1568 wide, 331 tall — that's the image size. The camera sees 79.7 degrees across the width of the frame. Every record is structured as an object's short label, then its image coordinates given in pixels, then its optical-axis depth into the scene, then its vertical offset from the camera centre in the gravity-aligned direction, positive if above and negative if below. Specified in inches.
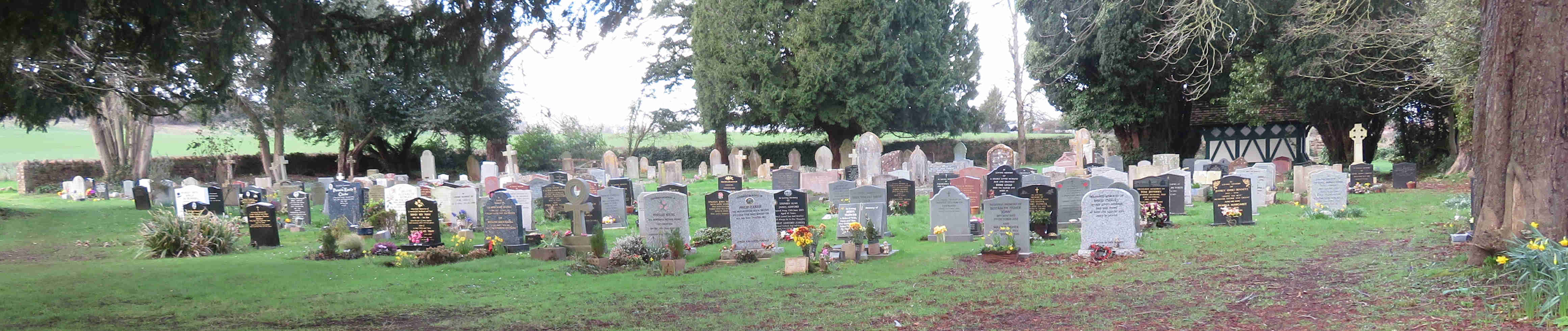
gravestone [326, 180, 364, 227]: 637.3 -11.1
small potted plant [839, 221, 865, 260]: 406.9 -33.1
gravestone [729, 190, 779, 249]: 451.8 -24.6
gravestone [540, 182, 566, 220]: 652.1 -14.6
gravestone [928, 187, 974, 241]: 476.4 -24.1
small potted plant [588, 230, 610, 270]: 414.6 -30.9
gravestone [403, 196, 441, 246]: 491.2 -18.4
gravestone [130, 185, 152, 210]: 788.0 -2.5
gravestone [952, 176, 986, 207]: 624.7 -16.7
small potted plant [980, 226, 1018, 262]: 397.1 -37.2
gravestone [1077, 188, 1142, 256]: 398.6 -27.3
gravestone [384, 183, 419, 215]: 615.6 -6.8
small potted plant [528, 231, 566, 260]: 445.1 -34.7
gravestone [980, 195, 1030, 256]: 416.5 -25.3
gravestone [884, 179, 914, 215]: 635.5 -21.3
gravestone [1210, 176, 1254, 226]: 523.5 -24.1
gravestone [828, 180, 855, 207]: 655.8 -17.0
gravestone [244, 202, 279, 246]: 527.2 -18.7
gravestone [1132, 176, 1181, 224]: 524.1 -19.2
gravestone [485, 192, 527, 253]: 485.1 -20.4
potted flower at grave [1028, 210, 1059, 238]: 473.4 -31.8
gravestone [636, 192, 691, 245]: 455.2 -19.2
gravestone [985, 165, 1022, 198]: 628.7 -13.0
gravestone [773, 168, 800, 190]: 804.6 -7.9
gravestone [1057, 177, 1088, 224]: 540.1 -21.9
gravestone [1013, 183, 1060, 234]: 487.5 -19.4
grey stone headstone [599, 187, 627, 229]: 611.8 -17.1
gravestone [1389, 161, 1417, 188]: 767.1 -22.6
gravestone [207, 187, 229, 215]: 700.7 -6.7
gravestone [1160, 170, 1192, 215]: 587.5 -24.3
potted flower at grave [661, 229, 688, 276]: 386.6 -34.5
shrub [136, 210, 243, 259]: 478.0 -22.6
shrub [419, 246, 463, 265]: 432.5 -34.1
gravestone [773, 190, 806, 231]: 509.0 -21.7
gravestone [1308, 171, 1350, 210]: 547.8 -23.2
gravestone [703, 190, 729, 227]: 552.7 -22.6
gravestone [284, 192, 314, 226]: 640.4 -13.2
